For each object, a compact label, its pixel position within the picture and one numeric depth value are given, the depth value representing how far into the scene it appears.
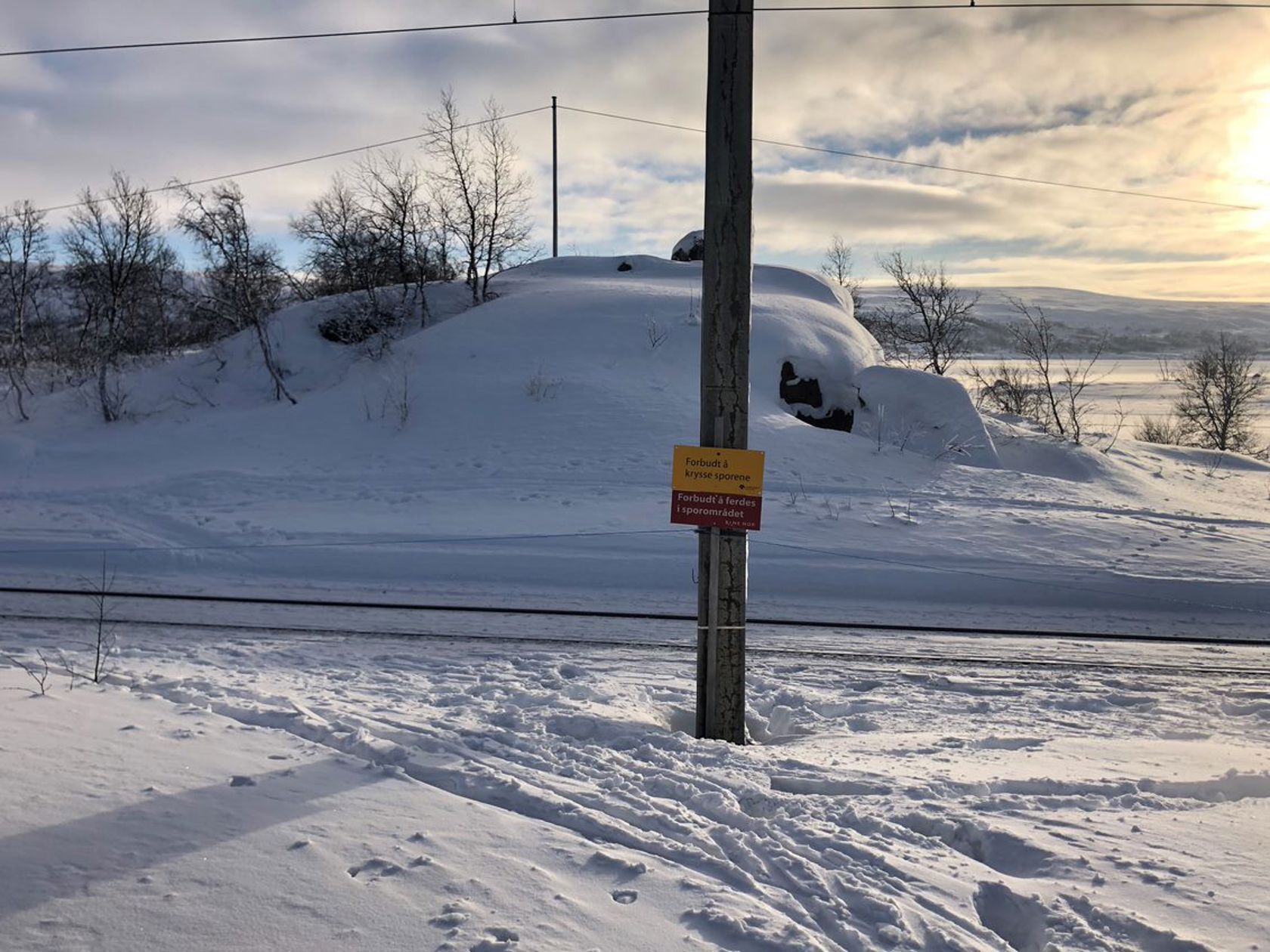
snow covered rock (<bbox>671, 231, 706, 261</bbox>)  36.03
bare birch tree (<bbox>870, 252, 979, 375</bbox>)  36.44
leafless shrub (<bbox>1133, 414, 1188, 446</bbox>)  40.00
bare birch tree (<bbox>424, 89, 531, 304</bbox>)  28.09
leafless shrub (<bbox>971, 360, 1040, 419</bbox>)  32.72
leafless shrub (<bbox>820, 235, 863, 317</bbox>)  47.00
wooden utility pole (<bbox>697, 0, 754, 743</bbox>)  5.53
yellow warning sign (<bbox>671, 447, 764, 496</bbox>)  5.76
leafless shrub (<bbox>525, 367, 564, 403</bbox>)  19.56
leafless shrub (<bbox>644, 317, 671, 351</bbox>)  22.00
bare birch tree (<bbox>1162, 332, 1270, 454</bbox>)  41.75
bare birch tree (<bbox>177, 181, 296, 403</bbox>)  23.52
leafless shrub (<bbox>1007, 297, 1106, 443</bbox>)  24.33
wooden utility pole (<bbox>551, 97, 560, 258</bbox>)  38.41
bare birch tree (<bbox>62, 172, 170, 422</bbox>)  26.27
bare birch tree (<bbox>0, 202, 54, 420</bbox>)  27.30
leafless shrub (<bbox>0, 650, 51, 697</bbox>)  5.52
